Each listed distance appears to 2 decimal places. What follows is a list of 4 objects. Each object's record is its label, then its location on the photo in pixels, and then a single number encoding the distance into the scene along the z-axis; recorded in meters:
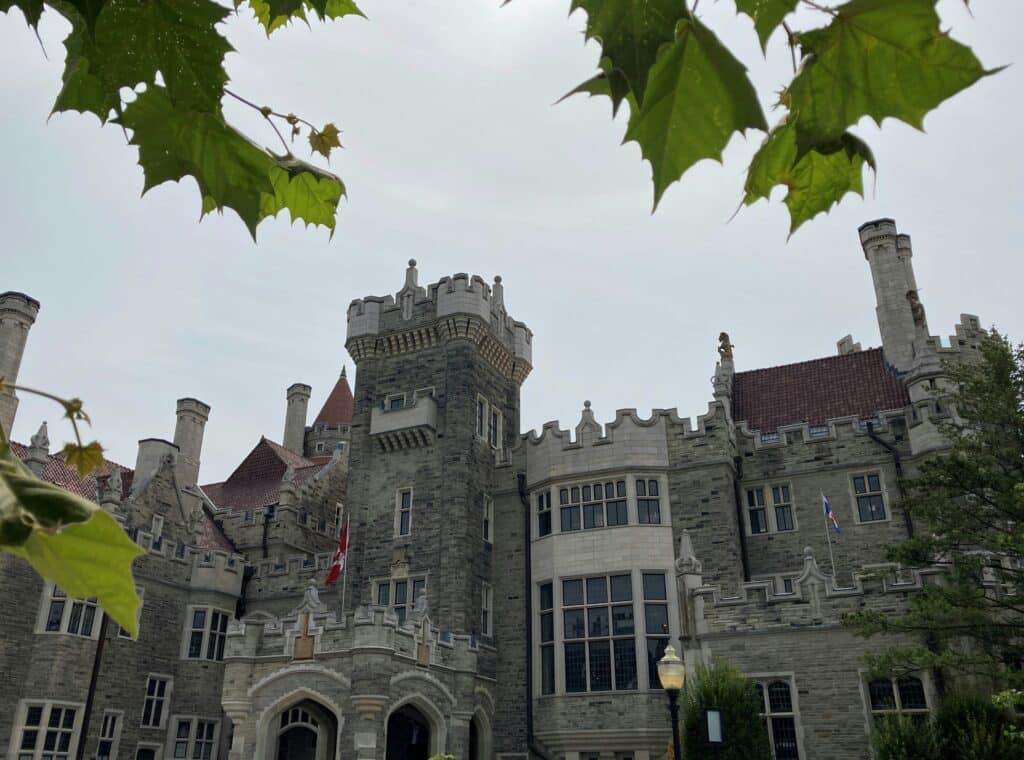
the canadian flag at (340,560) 22.72
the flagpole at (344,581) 22.84
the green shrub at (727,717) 15.07
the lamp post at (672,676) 12.81
